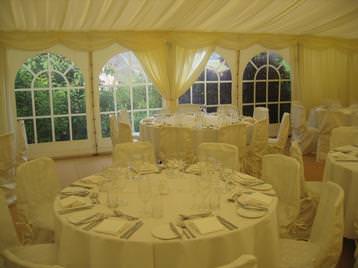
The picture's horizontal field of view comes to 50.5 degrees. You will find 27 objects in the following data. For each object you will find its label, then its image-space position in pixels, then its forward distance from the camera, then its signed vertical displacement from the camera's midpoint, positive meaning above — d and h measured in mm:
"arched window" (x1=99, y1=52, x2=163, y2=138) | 7848 +249
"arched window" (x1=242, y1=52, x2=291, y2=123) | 8828 +324
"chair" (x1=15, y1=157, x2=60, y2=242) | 3363 -842
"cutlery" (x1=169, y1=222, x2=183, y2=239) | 2281 -792
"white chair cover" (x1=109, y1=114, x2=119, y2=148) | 6117 -436
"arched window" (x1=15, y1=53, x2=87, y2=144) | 7324 +101
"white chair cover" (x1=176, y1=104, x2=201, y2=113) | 7511 -137
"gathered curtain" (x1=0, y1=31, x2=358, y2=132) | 6965 +1016
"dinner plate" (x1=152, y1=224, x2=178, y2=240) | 2256 -794
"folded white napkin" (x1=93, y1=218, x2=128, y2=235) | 2340 -778
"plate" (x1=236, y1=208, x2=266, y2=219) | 2533 -773
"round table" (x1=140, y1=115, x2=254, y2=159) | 5656 -415
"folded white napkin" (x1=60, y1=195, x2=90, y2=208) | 2764 -730
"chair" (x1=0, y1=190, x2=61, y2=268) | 2656 -1028
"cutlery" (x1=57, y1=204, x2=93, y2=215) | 2671 -753
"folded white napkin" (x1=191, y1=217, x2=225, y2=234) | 2333 -784
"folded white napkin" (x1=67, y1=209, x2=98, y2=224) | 2516 -767
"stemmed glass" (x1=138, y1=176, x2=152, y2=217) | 2643 -658
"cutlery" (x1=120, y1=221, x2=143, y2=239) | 2285 -792
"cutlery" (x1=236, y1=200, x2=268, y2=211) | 2641 -756
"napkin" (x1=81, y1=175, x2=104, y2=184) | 3297 -675
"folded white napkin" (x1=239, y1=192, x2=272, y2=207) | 2709 -733
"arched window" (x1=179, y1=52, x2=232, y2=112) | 8508 +310
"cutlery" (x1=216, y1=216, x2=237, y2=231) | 2391 -793
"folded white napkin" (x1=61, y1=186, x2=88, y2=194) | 3054 -707
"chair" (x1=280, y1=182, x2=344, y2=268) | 2469 -985
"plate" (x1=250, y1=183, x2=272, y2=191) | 3067 -721
